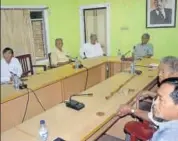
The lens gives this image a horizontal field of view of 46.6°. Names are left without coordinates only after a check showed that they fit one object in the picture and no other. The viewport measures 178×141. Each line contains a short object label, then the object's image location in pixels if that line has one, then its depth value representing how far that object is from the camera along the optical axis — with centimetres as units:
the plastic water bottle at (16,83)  241
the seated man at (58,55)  412
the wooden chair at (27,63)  351
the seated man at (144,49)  425
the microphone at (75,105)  180
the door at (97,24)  456
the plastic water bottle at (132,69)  298
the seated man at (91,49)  443
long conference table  147
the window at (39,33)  416
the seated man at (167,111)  88
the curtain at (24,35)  332
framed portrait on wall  425
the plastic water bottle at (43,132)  136
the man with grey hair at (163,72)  173
